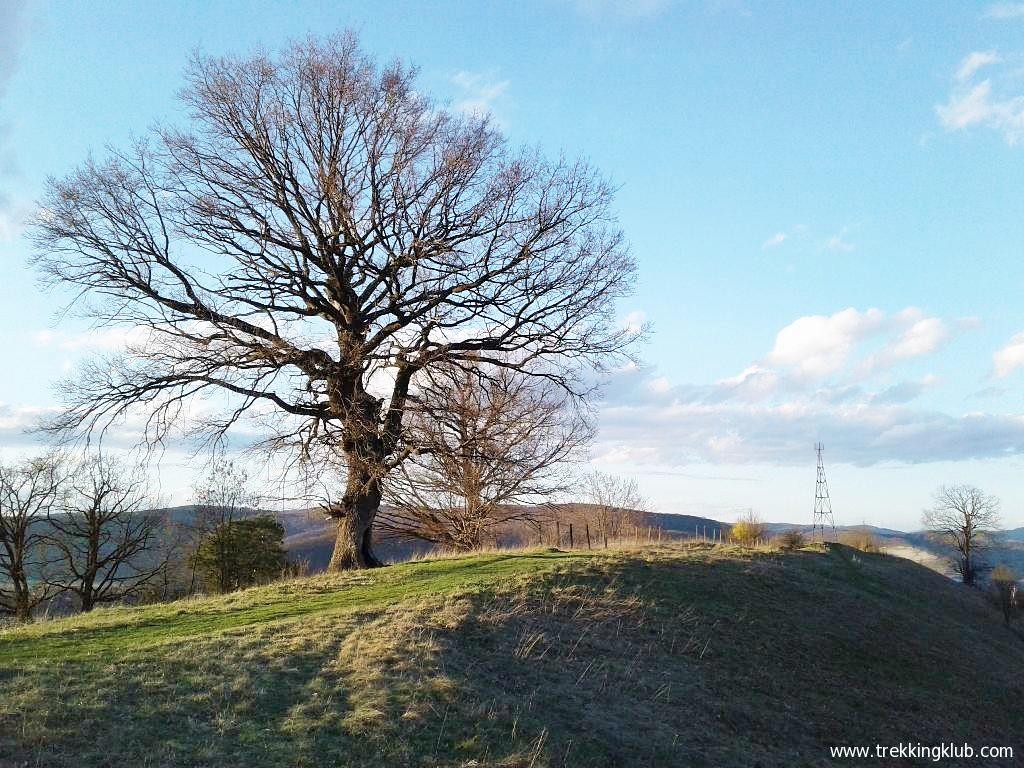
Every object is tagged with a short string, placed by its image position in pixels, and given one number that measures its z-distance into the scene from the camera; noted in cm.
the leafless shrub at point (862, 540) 4052
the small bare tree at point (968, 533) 6516
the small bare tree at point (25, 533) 3428
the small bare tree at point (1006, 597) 3157
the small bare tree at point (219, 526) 3706
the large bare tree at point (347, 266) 1758
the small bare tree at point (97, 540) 3625
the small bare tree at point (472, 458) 1906
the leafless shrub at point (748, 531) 3203
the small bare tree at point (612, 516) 4431
